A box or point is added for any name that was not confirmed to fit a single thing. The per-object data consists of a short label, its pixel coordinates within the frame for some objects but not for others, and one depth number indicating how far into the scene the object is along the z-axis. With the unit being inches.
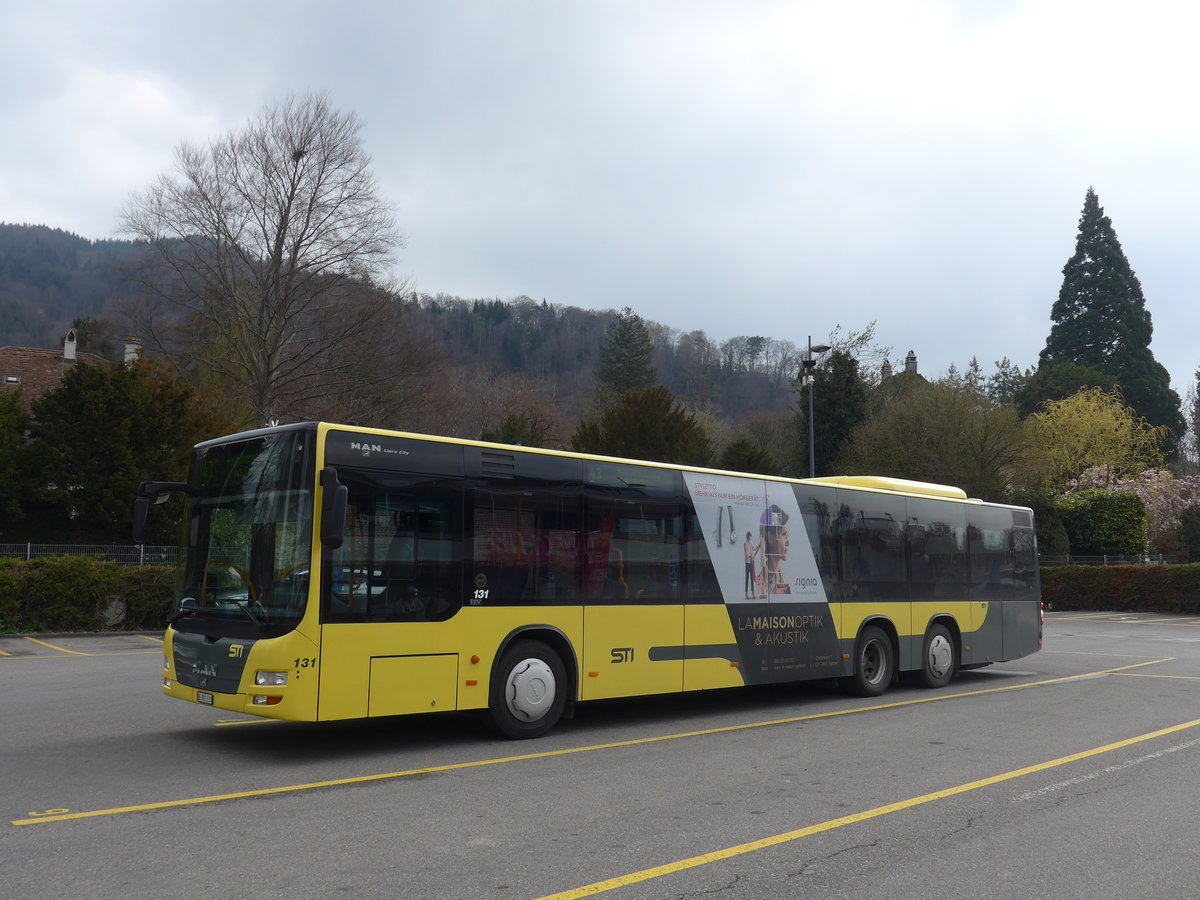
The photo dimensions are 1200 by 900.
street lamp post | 1179.3
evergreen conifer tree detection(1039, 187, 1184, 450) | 3134.8
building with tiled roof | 1724.9
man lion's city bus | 328.8
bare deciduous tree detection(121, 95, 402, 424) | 1378.0
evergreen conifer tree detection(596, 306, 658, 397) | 3412.9
